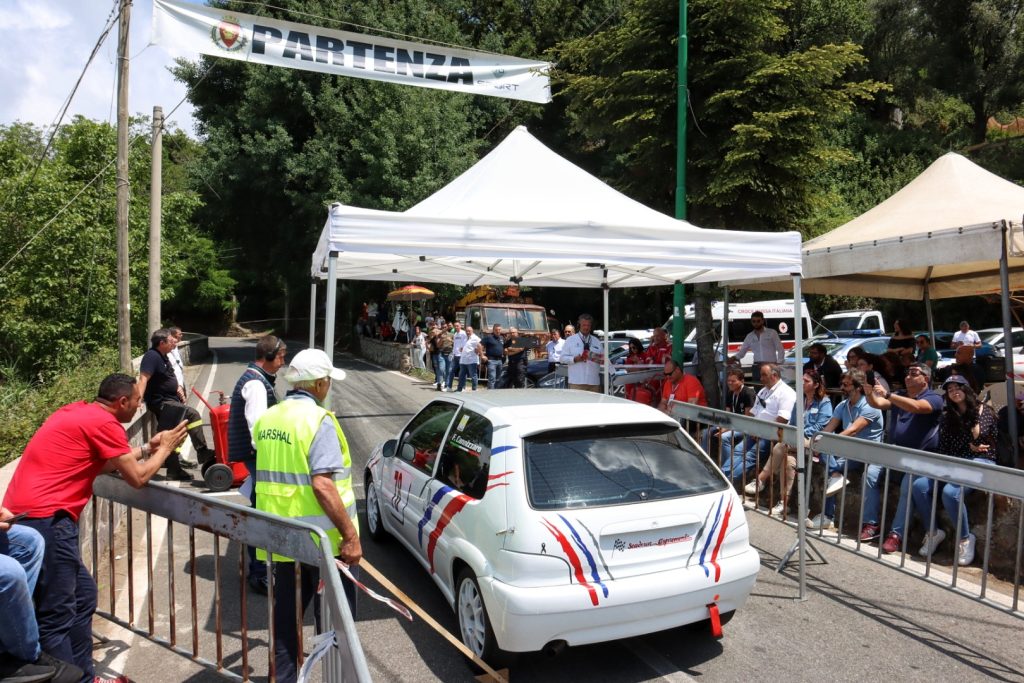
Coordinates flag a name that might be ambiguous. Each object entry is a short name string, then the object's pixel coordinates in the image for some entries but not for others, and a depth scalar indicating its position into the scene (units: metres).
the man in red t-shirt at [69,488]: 3.60
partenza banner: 10.02
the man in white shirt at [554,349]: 16.25
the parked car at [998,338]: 19.80
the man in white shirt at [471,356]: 17.20
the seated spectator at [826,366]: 10.86
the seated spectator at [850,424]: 6.91
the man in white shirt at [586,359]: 11.05
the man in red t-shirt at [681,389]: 9.06
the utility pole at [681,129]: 11.09
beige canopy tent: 7.46
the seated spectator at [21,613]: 3.20
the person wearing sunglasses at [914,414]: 6.48
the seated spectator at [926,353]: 12.14
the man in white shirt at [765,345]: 11.80
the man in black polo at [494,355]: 17.45
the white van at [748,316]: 20.25
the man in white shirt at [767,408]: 7.55
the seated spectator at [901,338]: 12.73
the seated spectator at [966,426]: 6.42
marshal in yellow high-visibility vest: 3.62
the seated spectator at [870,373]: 7.36
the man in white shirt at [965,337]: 15.32
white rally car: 3.83
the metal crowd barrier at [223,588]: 2.82
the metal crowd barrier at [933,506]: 4.75
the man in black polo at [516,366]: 16.83
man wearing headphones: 5.35
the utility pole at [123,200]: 12.21
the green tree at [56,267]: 17.72
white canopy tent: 5.54
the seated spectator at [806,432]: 7.04
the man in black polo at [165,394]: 8.09
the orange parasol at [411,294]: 26.67
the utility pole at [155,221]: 14.44
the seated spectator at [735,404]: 8.36
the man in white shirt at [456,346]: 17.53
